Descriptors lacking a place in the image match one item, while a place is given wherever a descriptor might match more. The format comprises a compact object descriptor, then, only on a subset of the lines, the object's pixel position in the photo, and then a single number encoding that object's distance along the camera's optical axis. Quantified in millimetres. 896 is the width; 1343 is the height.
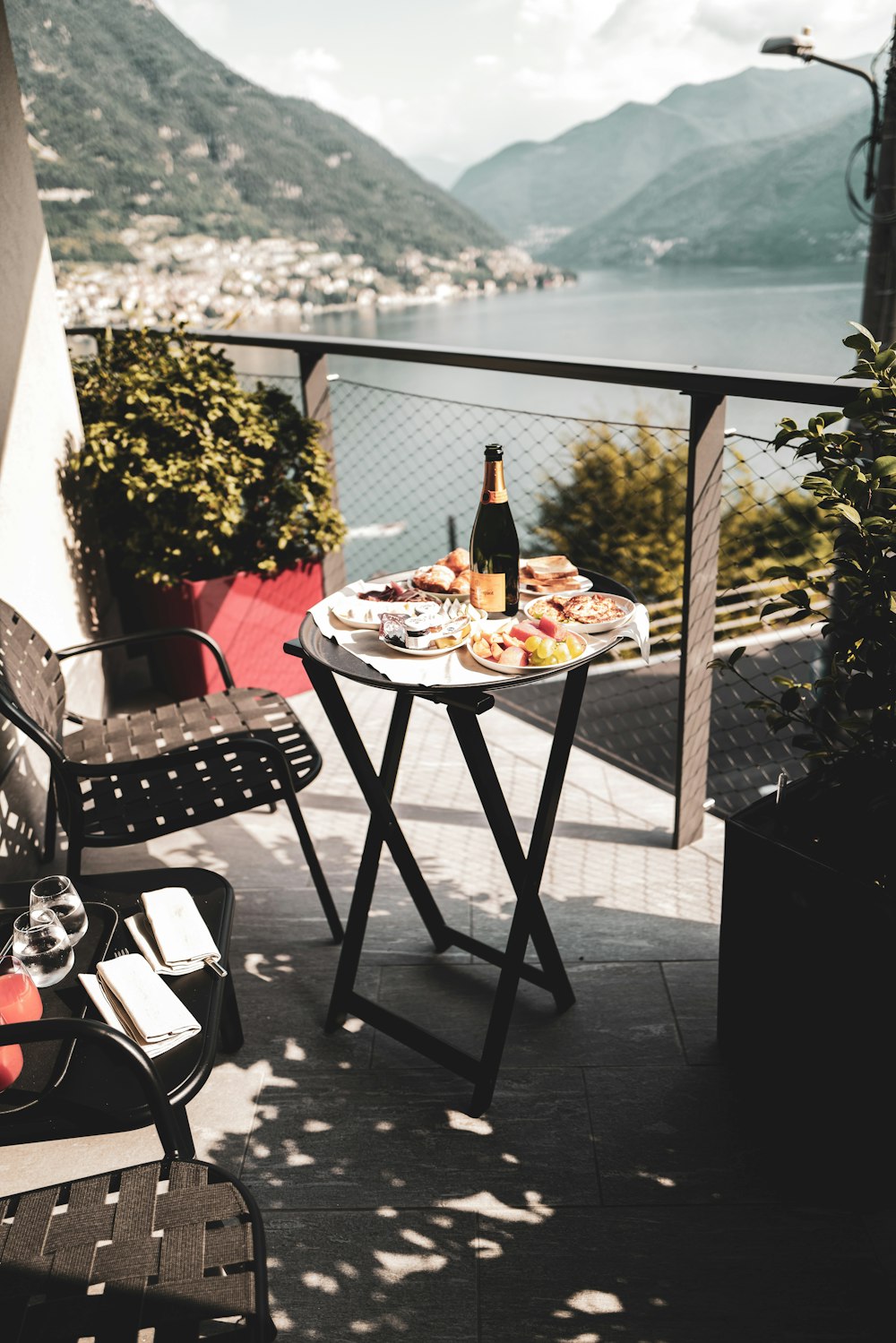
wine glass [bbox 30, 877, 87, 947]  1494
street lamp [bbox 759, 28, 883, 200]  5668
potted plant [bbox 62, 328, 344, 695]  3133
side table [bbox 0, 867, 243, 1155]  1205
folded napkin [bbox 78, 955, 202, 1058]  1346
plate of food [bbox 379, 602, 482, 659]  1651
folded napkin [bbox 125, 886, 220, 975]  1505
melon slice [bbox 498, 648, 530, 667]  1562
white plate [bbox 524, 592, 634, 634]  1702
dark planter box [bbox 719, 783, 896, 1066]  1416
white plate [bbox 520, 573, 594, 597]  1915
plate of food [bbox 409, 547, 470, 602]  1903
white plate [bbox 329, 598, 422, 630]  1791
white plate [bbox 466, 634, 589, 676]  1556
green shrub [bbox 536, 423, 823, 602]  10820
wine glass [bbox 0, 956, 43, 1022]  1284
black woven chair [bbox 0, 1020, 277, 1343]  969
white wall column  2533
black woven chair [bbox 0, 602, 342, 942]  2002
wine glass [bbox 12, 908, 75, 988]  1413
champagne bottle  1778
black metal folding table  1606
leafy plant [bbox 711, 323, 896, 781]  1312
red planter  3264
